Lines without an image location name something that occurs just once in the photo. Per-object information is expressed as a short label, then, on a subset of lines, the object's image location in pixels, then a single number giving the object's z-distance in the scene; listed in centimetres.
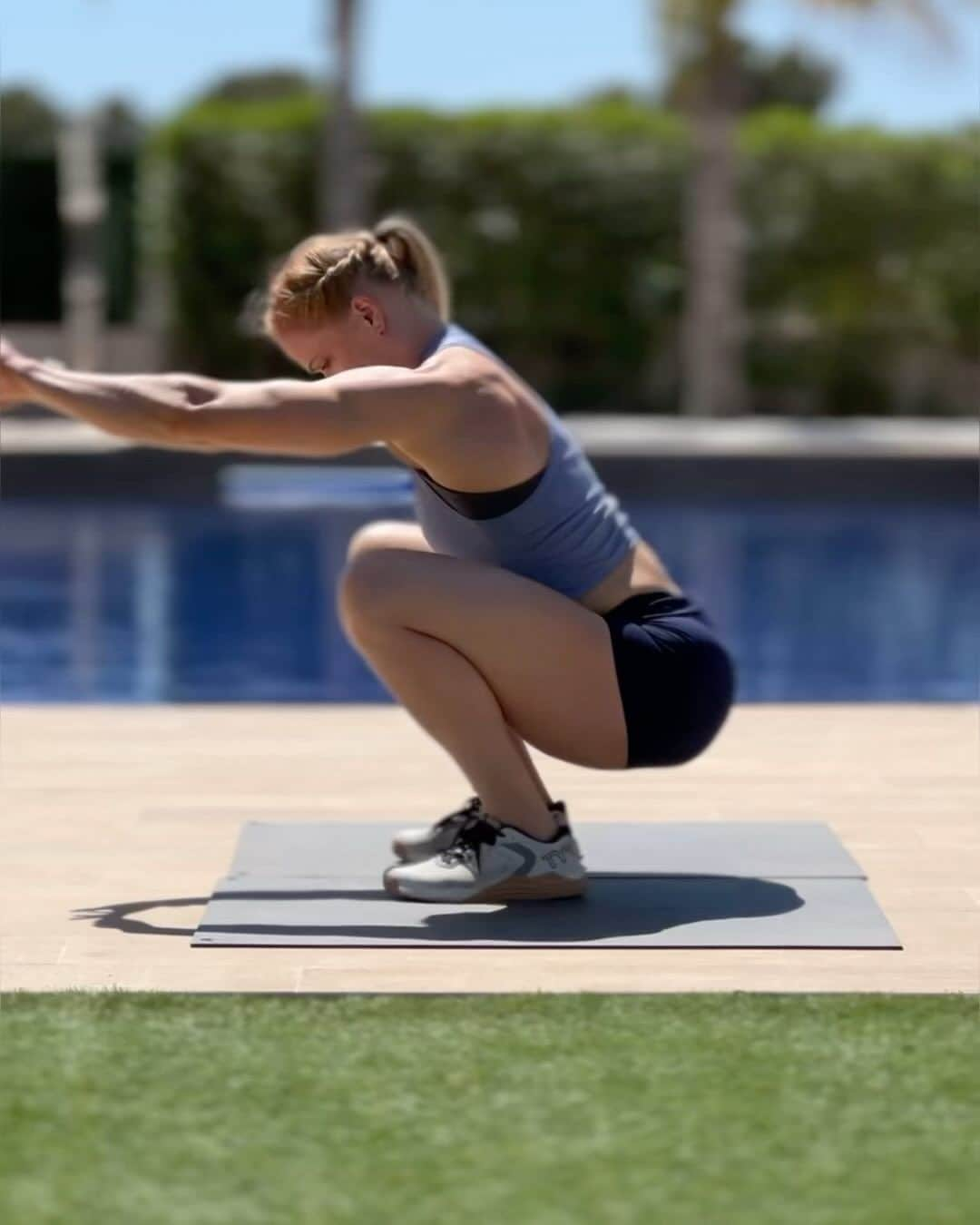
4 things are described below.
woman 636
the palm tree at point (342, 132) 3189
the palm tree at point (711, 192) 3236
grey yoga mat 618
